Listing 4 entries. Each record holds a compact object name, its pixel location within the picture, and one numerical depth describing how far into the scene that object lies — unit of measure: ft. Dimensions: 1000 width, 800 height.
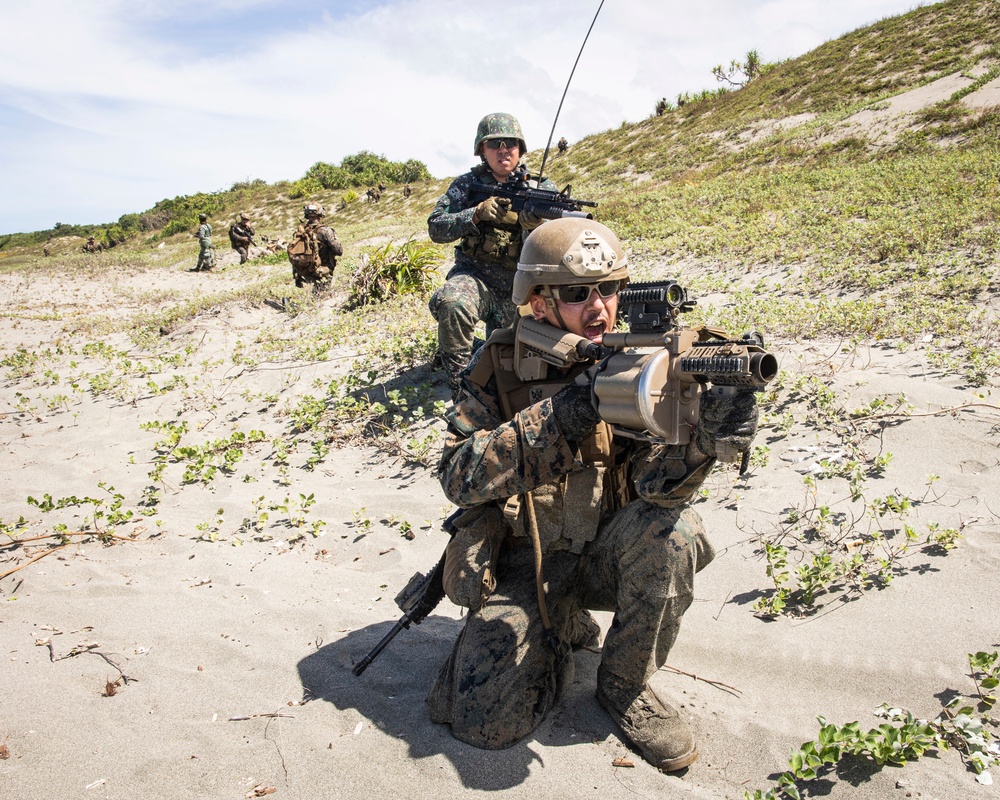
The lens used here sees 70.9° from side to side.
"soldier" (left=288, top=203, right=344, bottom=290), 38.09
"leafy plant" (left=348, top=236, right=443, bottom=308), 31.50
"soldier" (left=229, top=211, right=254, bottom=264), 72.15
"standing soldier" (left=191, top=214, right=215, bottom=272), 67.67
